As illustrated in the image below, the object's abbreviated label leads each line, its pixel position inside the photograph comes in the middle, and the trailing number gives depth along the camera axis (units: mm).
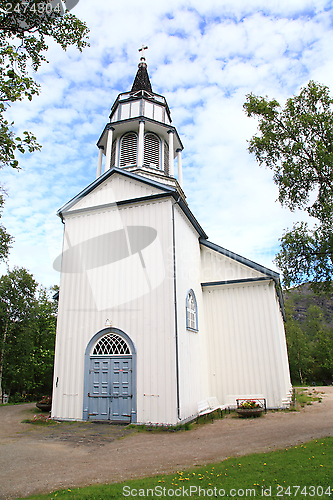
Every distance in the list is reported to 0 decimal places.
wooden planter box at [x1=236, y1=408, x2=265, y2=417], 11875
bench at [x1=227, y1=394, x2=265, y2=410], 13641
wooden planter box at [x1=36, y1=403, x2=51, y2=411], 14489
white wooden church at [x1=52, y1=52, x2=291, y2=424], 11156
